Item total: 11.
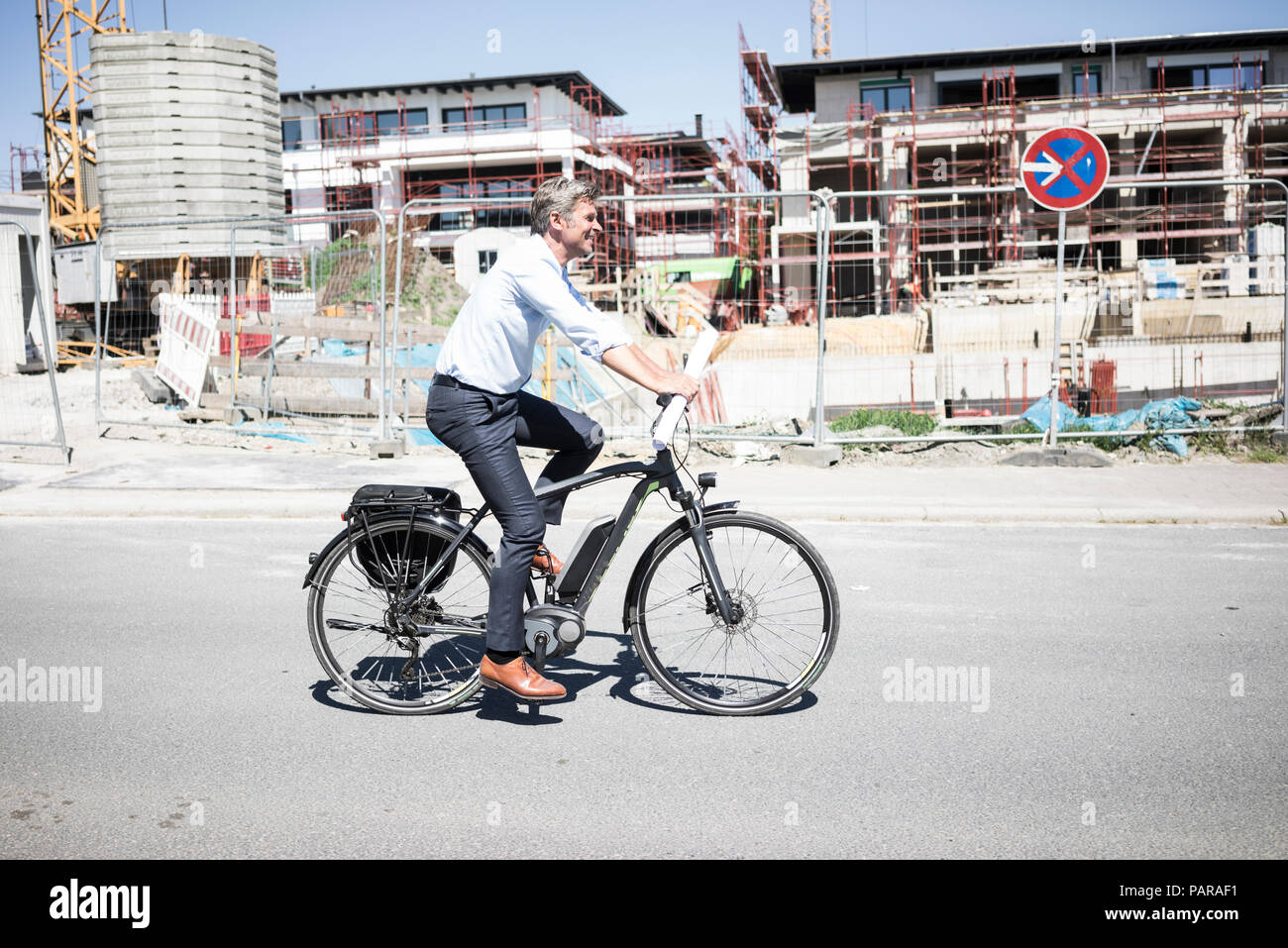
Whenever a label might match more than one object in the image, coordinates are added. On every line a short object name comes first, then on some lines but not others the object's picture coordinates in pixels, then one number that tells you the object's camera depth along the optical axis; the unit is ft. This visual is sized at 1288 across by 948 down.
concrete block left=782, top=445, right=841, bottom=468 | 36.68
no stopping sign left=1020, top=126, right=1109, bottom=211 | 35.14
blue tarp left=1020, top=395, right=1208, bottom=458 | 38.40
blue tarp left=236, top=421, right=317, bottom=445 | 42.68
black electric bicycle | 14.83
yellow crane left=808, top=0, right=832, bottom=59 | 233.14
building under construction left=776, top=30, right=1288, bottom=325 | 111.45
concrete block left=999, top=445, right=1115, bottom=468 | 35.58
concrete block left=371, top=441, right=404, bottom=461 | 38.45
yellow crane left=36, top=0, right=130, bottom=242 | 130.62
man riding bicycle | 13.91
